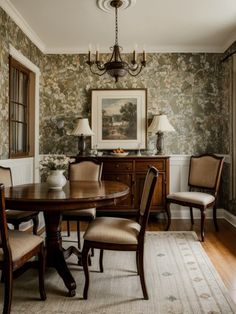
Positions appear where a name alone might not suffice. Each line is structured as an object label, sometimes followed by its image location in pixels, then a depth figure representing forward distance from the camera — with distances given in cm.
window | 389
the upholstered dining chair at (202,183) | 379
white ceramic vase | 256
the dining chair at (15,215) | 286
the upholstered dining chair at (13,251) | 182
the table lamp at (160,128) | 448
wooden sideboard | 435
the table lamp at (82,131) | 448
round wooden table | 207
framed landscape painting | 479
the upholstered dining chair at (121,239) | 219
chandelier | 282
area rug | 207
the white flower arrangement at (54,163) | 256
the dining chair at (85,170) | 356
